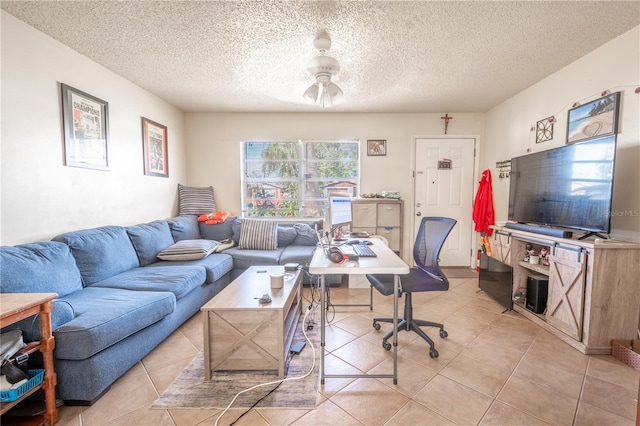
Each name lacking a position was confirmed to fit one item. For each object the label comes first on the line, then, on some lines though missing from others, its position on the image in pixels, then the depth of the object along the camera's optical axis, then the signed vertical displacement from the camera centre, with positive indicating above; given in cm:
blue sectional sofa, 146 -73
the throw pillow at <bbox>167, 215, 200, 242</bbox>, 333 -43
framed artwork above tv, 216 +71
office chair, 202 -64
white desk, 160 -44
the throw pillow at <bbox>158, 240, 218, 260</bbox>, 283 -61
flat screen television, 196 +11
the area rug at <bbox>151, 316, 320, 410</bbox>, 151 -118
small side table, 127 -73
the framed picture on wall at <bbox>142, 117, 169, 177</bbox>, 328 +60
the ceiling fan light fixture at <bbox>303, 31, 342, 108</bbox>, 205 +101
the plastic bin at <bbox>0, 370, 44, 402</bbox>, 121 -92
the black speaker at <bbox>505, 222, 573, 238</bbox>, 217 -27
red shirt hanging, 378 -10
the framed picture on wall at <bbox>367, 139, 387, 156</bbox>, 420 +79
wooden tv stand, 191 -69
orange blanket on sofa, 381 -33
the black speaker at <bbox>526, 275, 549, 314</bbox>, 244 -86
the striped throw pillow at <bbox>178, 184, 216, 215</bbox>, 395 -8
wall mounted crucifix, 409 +121
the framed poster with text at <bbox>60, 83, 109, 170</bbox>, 226 +59
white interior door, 415 +22
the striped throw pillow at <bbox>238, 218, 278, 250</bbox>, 352 -53
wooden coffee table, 169 -90
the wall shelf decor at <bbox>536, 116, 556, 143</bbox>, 281 +76
